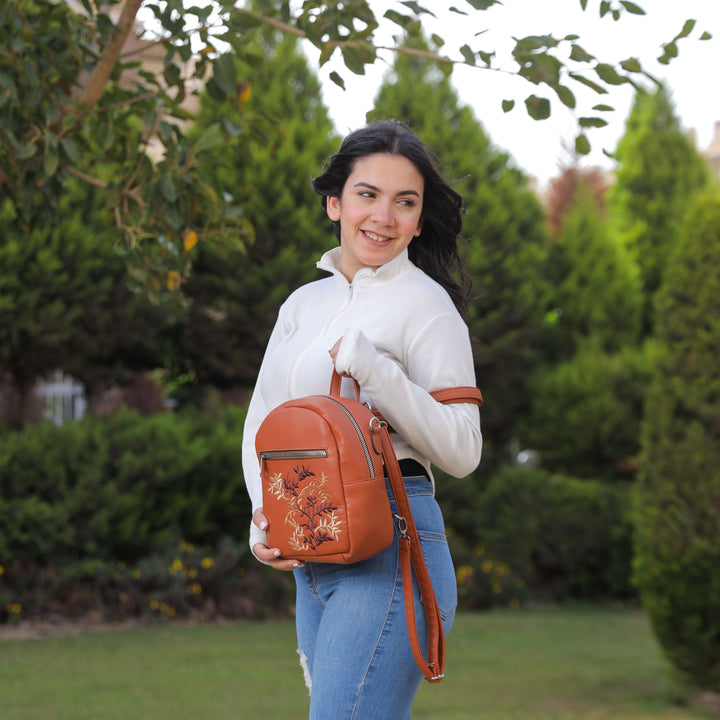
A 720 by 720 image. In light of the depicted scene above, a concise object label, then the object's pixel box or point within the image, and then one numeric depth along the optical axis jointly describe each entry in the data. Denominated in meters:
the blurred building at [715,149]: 34.38
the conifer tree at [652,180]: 13.84
